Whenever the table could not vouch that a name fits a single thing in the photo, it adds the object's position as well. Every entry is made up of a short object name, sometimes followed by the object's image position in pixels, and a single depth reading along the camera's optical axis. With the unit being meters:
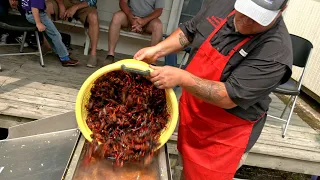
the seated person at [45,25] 3.73
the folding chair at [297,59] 3.42
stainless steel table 1.96
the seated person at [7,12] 4.19
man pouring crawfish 1.66
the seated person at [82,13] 4.35
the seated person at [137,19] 4.36
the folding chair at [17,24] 3.65
